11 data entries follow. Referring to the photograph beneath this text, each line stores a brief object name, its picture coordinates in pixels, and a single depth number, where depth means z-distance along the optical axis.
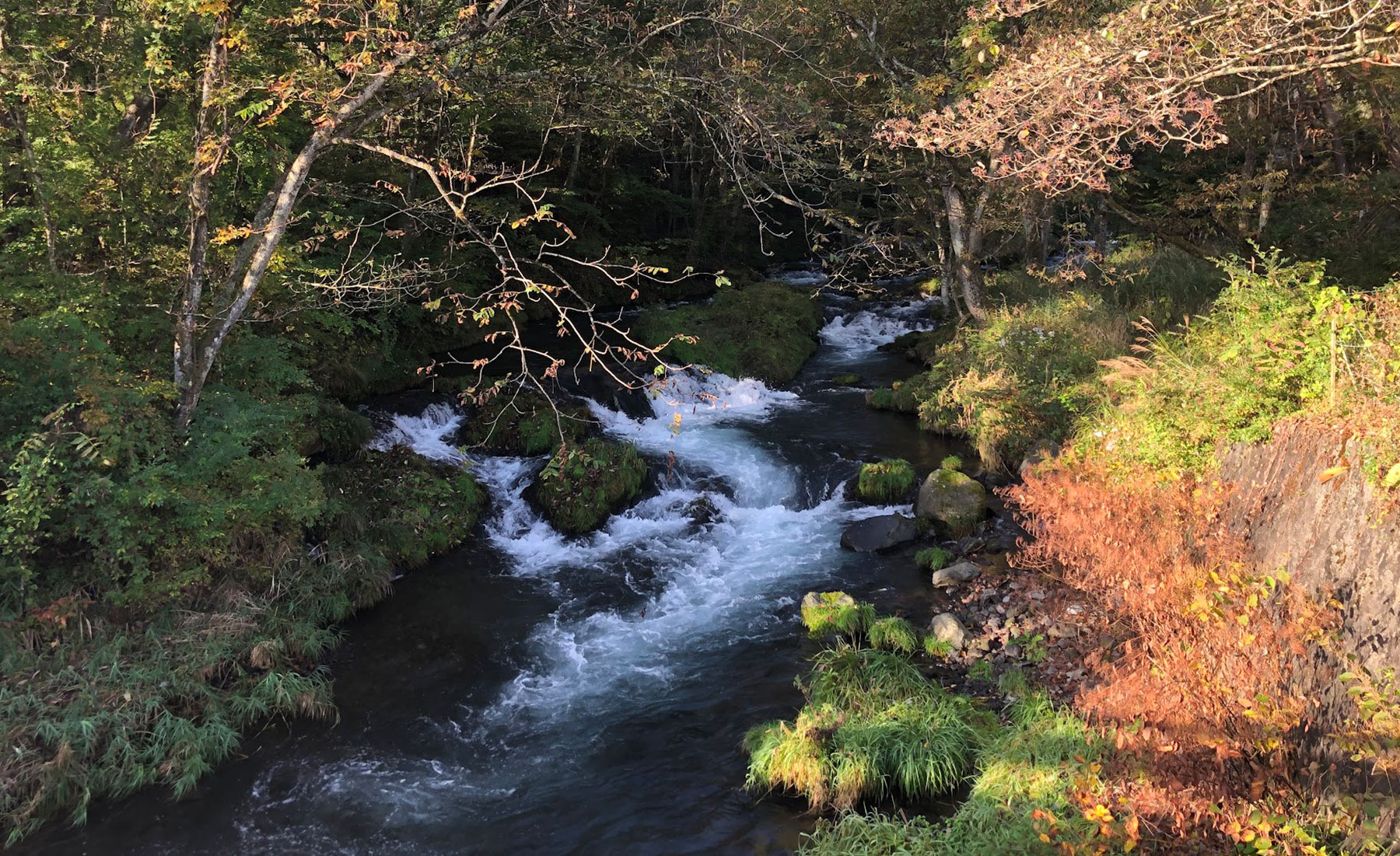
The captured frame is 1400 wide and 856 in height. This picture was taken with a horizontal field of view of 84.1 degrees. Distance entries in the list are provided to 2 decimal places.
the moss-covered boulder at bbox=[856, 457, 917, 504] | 12.24
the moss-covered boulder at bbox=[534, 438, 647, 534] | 11.61
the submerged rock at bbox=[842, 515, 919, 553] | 10.78
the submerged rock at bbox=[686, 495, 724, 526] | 12.05
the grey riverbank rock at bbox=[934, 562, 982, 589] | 9.47
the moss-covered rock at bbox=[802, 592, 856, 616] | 8.83
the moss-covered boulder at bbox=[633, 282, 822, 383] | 18.72
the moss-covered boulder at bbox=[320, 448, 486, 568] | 10.11
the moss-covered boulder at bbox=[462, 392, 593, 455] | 13.08
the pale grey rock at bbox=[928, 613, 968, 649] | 8.09
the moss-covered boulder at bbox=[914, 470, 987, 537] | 10.97
